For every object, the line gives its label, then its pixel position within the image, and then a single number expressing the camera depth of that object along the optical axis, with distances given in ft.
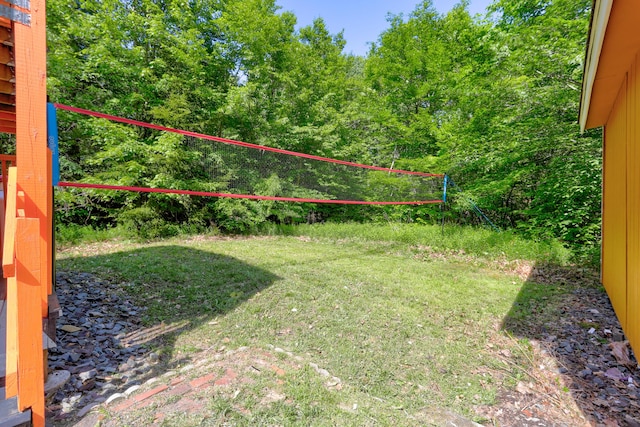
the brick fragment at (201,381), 6.41
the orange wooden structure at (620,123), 6.81
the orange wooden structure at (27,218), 4.94
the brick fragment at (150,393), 6.02
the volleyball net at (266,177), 26.13
